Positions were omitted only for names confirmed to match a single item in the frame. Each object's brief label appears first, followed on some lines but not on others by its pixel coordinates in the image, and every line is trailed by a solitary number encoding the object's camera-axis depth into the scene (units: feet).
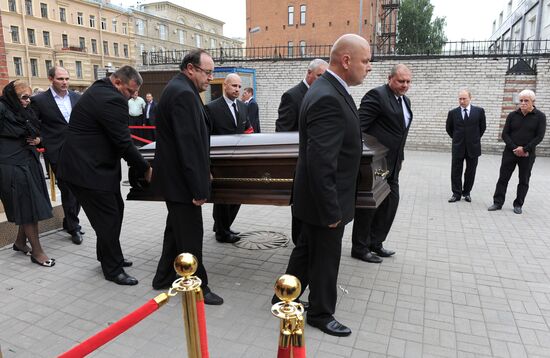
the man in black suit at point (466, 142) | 21.39
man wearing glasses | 8.93
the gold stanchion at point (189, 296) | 5.14
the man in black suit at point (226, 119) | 14.53
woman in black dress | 12.20
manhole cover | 14.29
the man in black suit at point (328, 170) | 7.43
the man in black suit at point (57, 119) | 14.06
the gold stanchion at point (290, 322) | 4.35
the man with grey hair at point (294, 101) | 12.96
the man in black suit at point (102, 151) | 10.43
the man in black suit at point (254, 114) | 19.72
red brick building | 109.81
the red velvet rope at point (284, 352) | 4.41
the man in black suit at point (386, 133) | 11.89
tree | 135.54
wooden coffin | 9.53
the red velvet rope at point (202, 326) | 5.25
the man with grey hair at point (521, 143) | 19.02
